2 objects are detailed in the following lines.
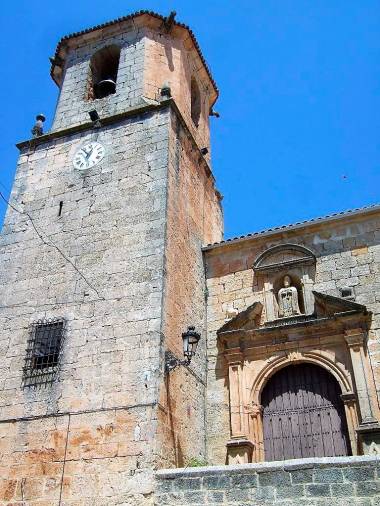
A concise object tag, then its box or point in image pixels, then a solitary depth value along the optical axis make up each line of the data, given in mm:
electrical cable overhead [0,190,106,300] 7980
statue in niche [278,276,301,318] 8656
